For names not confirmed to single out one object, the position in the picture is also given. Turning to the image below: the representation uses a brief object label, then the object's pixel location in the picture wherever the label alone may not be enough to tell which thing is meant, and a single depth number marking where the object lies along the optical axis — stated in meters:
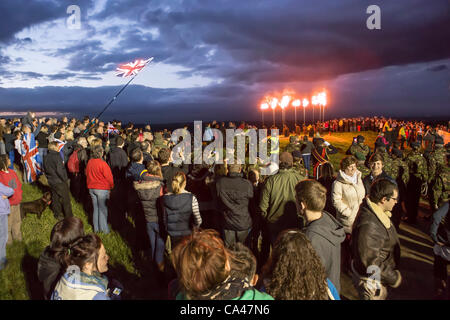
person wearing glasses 2.89
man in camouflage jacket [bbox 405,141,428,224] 6.88
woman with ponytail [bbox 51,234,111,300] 2.38
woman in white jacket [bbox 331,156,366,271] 4.36
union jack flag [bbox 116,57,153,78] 10.05
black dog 7.03
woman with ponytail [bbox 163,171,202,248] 4.15
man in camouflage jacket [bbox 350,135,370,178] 5.87
